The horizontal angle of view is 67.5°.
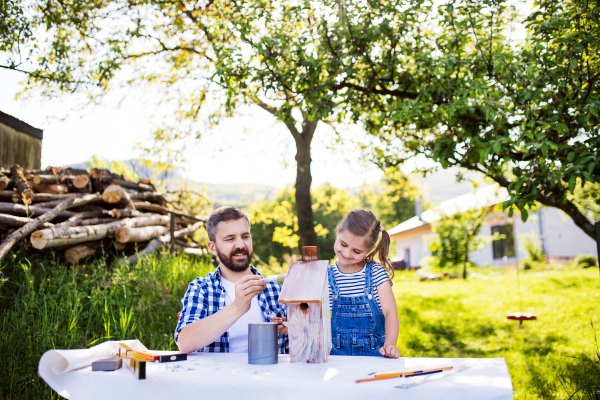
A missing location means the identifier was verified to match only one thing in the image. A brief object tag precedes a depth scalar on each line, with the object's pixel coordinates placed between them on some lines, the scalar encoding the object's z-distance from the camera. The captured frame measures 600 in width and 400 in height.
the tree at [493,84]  3.73
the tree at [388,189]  11.76
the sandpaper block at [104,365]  1.72
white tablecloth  1.46
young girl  2.66
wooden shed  8.37
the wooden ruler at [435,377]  1.48
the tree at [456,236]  17.66
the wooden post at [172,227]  7.20
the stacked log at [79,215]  5.61
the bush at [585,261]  15.89
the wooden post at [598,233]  3.70
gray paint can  1.89
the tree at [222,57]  4.79
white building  18.81
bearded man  2.50
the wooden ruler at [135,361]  1.61
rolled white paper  1.61
